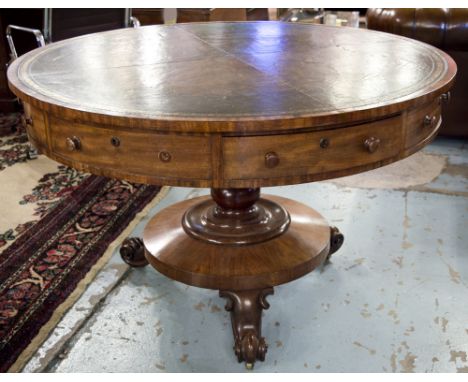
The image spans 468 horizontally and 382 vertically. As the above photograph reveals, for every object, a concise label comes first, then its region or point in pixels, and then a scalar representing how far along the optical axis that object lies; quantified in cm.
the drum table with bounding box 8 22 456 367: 123
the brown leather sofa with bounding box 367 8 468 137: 284
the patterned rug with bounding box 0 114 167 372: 184
